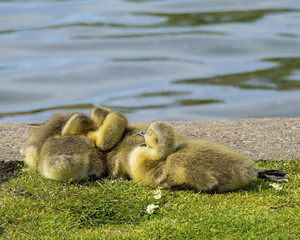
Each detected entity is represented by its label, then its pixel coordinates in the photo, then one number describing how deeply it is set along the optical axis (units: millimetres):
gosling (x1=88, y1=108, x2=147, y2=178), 10797
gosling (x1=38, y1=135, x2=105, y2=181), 10328
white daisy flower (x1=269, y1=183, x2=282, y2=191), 10055
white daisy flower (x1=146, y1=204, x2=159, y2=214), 9366
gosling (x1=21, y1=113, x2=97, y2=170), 11062
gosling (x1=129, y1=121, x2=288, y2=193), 9820
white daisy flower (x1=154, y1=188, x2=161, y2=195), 9953
